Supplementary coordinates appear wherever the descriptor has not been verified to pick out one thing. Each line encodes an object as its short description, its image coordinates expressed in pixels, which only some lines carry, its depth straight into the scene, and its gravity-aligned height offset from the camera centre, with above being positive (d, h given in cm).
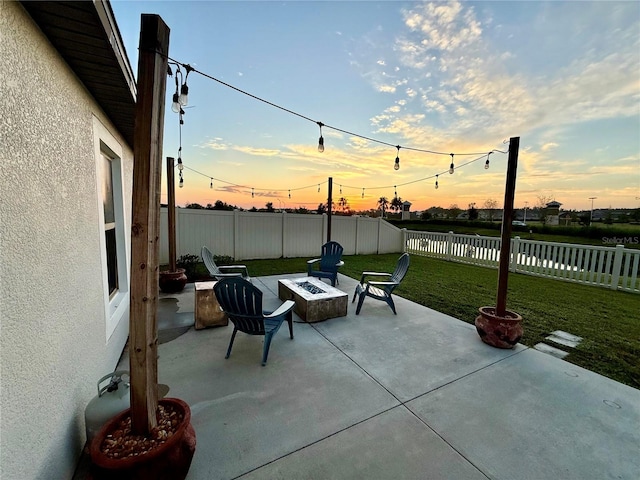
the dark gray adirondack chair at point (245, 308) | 259 -98
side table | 340 -131
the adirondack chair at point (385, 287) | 399 -113
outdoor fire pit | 367 -125
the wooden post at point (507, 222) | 289 +1
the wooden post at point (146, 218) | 119 -3
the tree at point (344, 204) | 2507 +134
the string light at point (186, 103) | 268 +132
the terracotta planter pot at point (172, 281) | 477 -130
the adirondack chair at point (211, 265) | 417 -91
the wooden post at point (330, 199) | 673 +48
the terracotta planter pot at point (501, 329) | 294 -124
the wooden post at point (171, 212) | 484 +0
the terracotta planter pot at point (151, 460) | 108 -111
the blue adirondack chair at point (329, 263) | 534 -98
